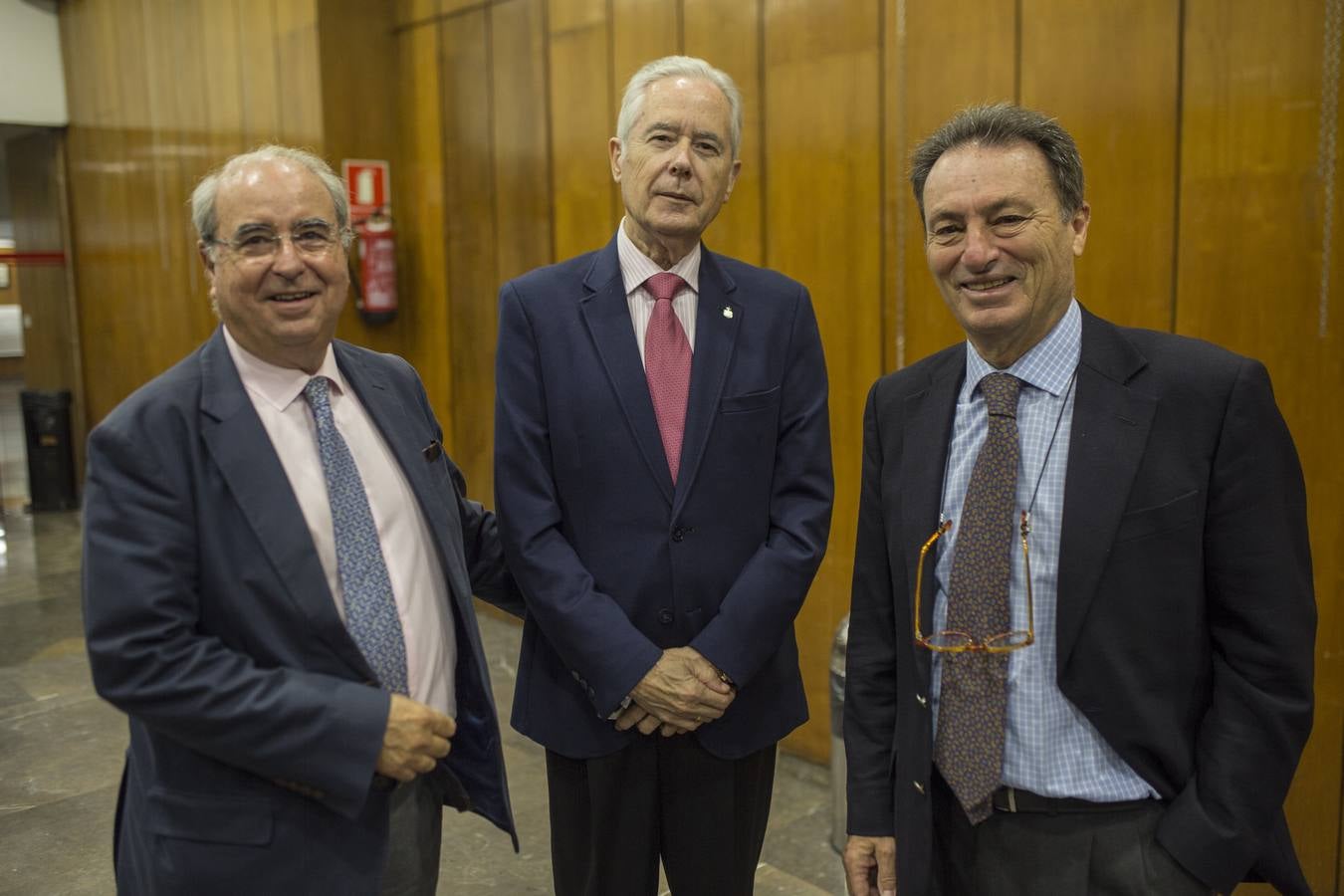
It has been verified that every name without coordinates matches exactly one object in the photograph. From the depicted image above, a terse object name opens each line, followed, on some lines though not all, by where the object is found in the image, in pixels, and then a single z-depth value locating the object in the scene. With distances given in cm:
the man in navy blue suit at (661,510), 183
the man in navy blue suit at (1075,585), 138
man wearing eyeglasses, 144
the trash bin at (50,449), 872
